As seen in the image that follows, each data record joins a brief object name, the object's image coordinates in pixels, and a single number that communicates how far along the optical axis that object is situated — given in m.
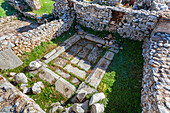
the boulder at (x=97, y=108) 3.42
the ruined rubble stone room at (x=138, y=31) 3.35
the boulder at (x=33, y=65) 5.02
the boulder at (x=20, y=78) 4.49
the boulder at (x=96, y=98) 3.67
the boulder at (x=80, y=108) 3.47
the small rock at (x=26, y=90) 4.19
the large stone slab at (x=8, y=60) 4.91
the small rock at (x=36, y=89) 4.18
